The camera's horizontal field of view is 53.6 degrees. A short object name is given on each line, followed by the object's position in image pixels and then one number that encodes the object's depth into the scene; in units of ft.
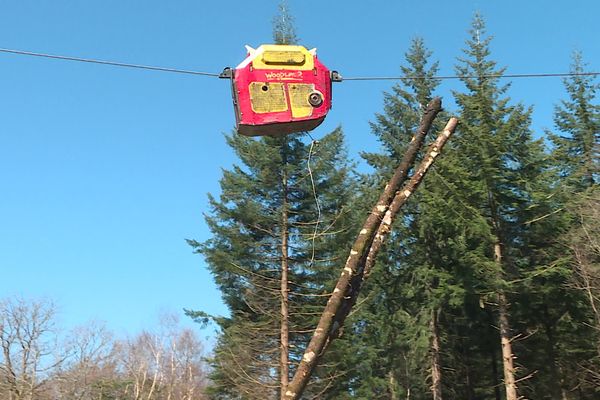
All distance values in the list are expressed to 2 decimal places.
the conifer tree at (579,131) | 91.61
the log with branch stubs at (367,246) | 21.75
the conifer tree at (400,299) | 78.59
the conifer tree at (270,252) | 63.93
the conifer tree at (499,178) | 66.80
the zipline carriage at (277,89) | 17.69
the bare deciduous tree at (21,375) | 97.60
